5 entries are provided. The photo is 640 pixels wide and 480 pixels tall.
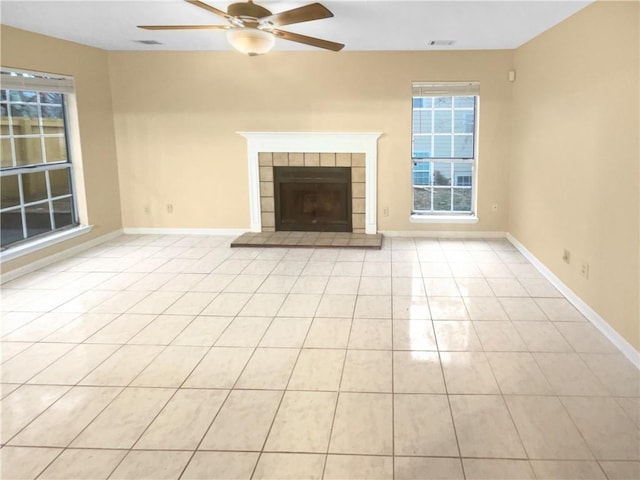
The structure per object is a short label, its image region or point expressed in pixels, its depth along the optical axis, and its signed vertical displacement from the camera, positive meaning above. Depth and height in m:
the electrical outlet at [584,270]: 3.59 -0.83
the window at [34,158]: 4.62 +0.04
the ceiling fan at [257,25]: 3.17 +0.87
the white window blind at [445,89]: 5.75 +0.71
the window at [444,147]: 5.83 +0.07
